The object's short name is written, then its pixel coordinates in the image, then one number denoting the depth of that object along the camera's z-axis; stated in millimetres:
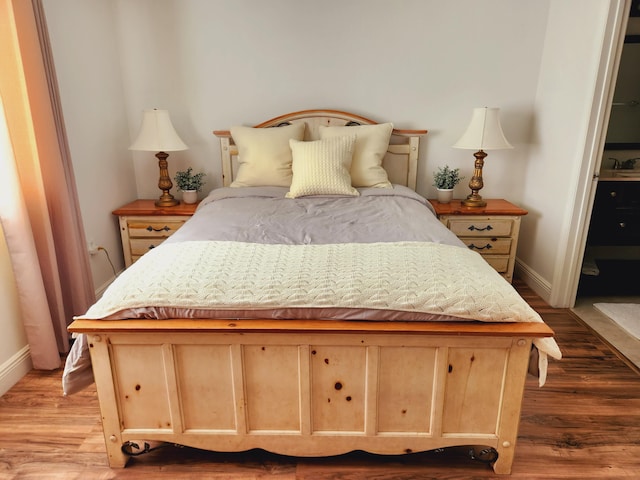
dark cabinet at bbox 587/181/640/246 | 2854
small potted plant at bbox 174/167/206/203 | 3156
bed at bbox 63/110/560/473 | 1400
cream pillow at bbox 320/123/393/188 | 2947
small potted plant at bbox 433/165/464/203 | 3205
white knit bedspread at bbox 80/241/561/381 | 1396
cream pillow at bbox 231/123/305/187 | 2951
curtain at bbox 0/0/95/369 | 1887
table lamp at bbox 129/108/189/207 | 2895
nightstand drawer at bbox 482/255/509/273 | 3109
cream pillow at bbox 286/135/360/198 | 2717
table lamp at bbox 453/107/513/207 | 2912
